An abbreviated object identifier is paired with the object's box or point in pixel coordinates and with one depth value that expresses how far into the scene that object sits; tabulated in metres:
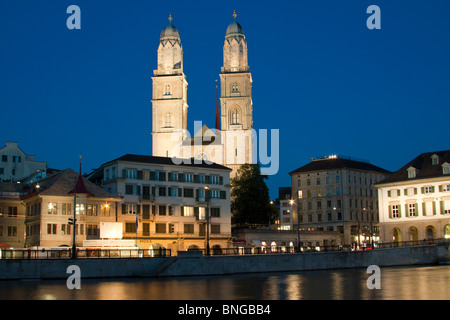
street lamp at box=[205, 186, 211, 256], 86.41
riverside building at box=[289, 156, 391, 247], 115.62
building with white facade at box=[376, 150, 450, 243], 85.94
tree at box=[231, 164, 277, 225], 102.38
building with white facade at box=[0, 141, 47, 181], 111.50
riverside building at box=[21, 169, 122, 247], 71.50
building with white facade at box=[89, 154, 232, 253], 82.50
